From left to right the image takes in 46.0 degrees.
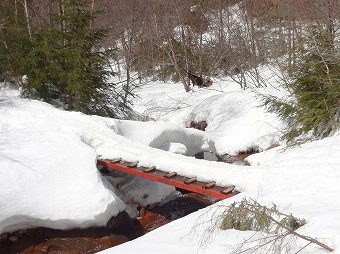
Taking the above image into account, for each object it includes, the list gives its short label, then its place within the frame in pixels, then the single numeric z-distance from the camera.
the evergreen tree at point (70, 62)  11.05
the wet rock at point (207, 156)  10.77
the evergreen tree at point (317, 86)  7.86
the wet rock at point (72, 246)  6.37
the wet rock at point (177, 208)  7.94
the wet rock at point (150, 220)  7.53
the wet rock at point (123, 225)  7.03
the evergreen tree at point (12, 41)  11.77
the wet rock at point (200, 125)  14.61
